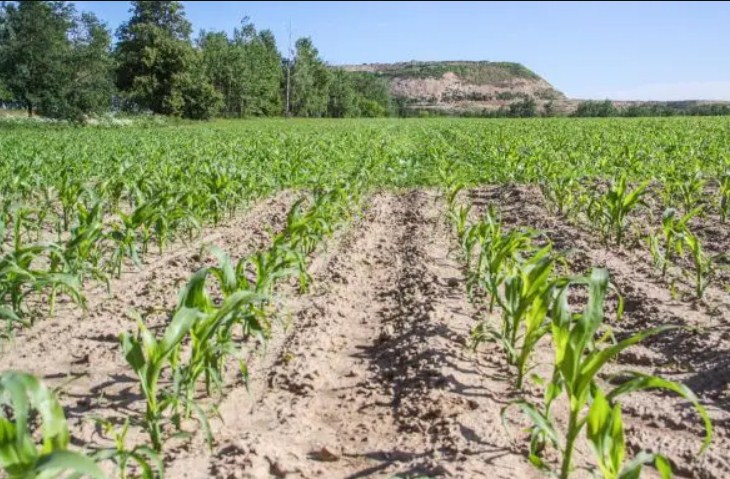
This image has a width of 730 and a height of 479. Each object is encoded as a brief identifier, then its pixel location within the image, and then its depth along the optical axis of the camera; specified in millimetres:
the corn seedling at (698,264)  4520
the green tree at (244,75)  52844
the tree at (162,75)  43188
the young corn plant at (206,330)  2672
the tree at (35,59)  29516
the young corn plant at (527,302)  3047
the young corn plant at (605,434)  2043
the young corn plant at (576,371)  2094
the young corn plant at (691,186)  7335
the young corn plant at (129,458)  1967
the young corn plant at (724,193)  7285
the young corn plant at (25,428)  1663
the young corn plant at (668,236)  4977
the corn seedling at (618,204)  6086
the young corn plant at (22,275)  3469
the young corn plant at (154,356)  2451
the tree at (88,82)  29875
